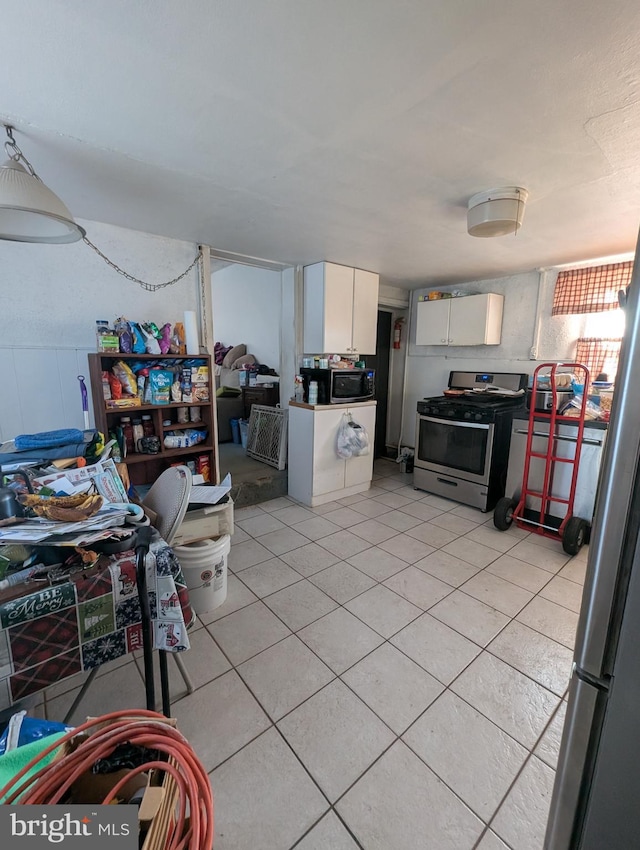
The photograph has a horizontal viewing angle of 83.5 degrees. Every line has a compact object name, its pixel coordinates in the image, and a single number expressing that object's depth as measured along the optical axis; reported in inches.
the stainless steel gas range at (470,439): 124.1
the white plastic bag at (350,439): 128.5
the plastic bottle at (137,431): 96.2
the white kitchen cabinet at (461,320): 138.3
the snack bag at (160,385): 94.3
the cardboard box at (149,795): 19.3
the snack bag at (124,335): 89.4
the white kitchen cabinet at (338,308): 127.1
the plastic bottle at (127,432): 95.3
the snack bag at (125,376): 89.9
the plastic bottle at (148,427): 99.6
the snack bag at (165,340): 96.5
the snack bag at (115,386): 88.8
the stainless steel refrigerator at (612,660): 21.3
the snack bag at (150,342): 92.8
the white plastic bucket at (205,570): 72.1
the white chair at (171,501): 53.2
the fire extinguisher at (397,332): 181.2
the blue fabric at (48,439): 60.6
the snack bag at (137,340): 91.0
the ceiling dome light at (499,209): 70.3
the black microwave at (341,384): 126.6
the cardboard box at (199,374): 102.0
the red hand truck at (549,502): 100.3
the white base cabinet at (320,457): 125.6
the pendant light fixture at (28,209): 46.0
